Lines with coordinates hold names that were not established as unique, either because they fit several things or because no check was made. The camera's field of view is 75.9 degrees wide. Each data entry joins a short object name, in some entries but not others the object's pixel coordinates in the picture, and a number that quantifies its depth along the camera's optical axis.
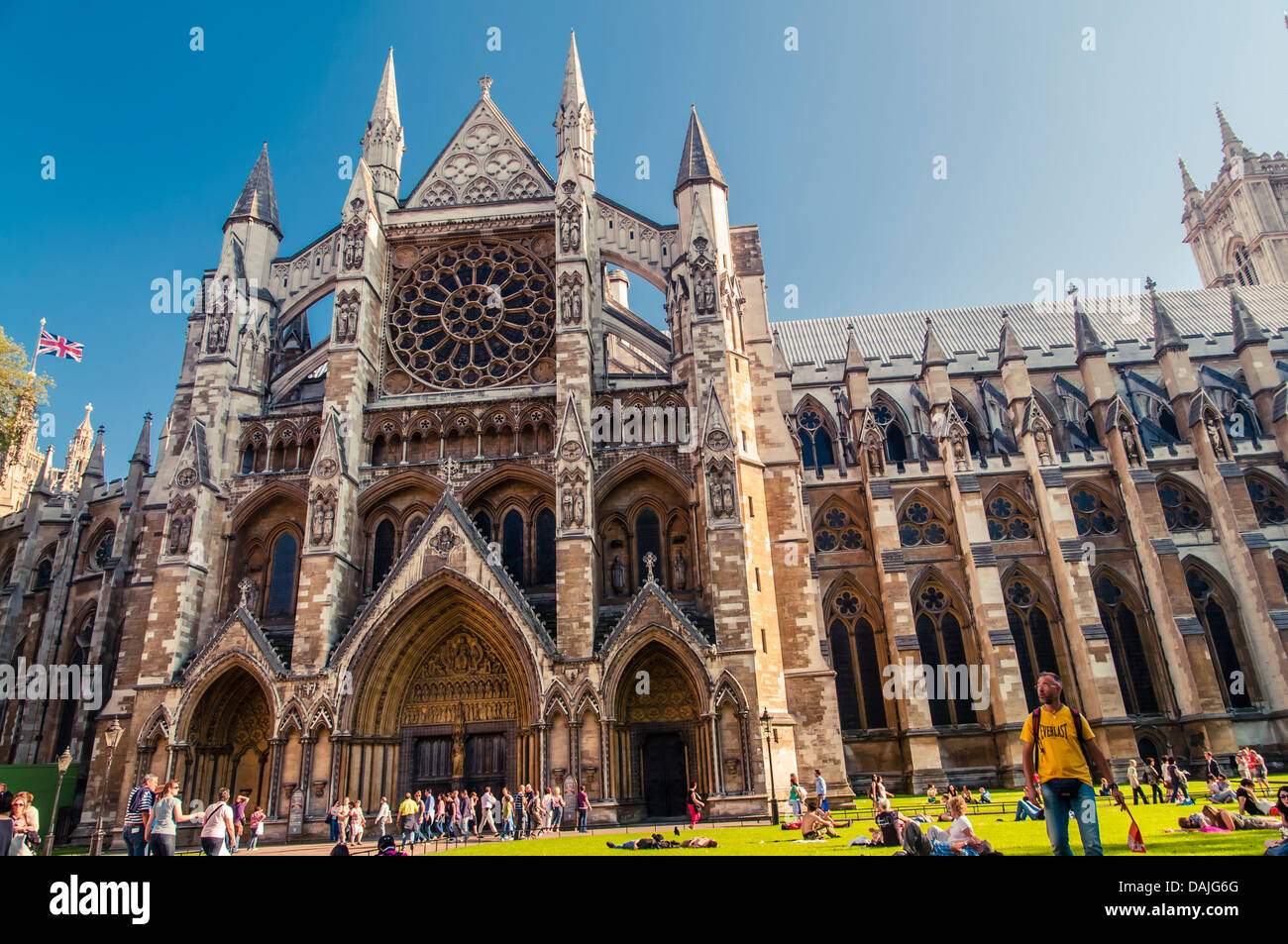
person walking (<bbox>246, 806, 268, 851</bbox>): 18.77
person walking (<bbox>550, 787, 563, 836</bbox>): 18.95
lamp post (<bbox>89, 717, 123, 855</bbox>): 21.29
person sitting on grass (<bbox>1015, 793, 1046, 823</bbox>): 16.69
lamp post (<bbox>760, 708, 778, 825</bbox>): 19.17
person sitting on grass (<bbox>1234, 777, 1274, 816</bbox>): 13.35
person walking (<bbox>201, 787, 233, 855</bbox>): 9.85
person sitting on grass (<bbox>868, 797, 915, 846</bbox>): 11.18
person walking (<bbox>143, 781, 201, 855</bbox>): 9.52
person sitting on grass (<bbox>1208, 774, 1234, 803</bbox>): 16.98
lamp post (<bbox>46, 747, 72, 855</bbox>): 19.76
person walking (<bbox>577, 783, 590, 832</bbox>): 18.84
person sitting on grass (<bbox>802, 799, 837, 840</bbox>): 14.41
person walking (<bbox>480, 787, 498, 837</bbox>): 19.12
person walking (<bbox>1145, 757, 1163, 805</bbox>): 21.34
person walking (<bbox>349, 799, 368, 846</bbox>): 17.62
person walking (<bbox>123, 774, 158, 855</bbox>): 10.37
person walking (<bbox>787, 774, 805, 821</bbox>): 18.38
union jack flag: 31.70
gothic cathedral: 21.08
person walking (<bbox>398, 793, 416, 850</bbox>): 17.55
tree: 28.53
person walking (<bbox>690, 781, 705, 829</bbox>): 18.34
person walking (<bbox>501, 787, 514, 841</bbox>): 18.34
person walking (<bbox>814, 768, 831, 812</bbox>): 19.17
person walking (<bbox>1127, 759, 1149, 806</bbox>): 21.31
